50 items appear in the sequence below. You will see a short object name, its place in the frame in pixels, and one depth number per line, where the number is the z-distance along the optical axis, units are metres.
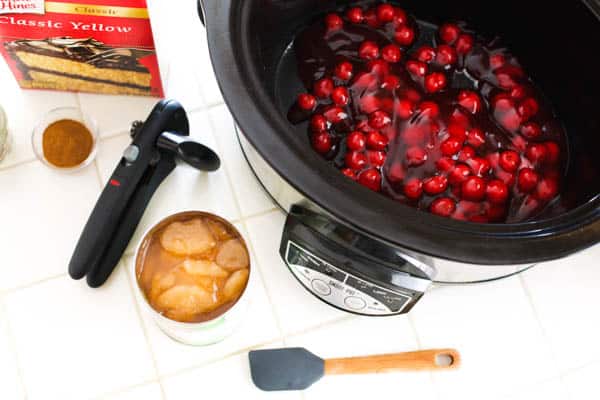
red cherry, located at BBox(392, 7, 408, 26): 0.92
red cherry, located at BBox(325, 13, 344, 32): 0.91
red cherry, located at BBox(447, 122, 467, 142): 0.85
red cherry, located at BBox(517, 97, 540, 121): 0.88
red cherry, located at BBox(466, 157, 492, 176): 0.85
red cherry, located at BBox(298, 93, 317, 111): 0.87
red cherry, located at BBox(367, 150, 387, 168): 0.84
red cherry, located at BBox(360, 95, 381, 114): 0.86
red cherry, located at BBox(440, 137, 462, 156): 0.84
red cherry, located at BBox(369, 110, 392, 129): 0.85
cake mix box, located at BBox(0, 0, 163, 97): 0.83
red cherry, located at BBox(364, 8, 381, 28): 0.92
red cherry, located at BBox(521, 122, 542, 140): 0.88
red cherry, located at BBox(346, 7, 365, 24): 0.92
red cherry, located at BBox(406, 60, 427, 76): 0.90
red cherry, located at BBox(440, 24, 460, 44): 0.92
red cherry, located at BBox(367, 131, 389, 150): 0.84
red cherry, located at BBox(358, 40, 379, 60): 0.89
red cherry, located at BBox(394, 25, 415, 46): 0.91
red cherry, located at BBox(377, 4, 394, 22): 0.91
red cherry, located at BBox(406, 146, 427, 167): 0.84
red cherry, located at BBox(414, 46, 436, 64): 0.91
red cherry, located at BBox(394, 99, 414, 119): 0.86
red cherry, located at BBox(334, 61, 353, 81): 0.88
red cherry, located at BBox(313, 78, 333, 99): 0.88
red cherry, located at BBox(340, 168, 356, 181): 0.84
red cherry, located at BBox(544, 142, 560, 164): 0.87
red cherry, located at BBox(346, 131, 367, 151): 0.84
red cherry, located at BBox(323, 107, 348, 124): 0.86
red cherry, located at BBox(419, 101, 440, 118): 0.86
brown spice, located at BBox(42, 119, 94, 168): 0.99
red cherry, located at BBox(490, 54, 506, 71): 0.92
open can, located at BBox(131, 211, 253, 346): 0.84
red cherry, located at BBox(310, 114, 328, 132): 0.86
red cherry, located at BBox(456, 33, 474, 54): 0.91
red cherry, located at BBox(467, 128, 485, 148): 0.86
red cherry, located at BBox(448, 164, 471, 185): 0.84
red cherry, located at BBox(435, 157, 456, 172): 0.84
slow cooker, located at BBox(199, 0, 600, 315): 0.64
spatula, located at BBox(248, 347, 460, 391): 0.93
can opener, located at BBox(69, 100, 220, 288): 0.90
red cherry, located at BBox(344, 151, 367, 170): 0.84
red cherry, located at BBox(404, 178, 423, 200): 0.84
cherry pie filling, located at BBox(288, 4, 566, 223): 0.84
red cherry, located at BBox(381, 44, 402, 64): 0.90
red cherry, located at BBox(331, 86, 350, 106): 0.86
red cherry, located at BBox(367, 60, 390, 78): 0.88
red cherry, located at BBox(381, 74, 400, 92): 0.87
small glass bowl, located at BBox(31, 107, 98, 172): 0.99
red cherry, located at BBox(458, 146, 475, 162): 0.85
